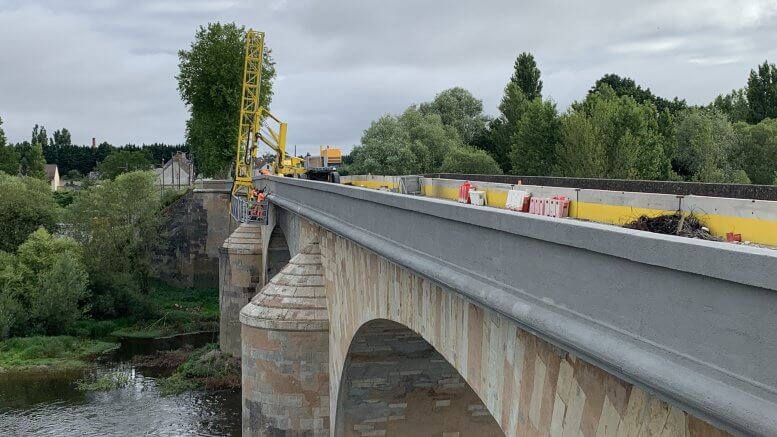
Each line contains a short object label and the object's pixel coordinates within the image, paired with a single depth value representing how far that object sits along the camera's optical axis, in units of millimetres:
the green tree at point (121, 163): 97438
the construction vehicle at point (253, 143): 31391
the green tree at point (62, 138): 151250
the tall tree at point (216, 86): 51906
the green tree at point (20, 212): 43188
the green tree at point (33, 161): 92500
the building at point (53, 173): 118300
